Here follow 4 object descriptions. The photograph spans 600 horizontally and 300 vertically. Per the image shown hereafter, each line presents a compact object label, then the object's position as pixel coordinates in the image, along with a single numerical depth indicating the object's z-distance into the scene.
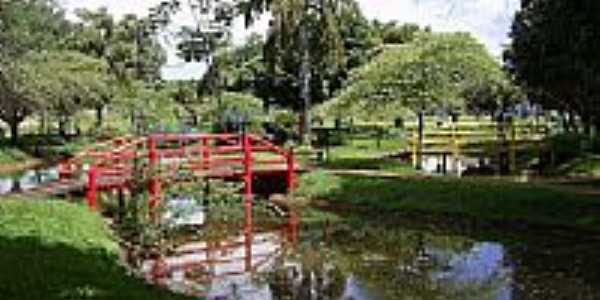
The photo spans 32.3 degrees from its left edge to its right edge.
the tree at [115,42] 85.84
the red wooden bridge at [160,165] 25.16
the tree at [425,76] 40.50
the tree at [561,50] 21.85
